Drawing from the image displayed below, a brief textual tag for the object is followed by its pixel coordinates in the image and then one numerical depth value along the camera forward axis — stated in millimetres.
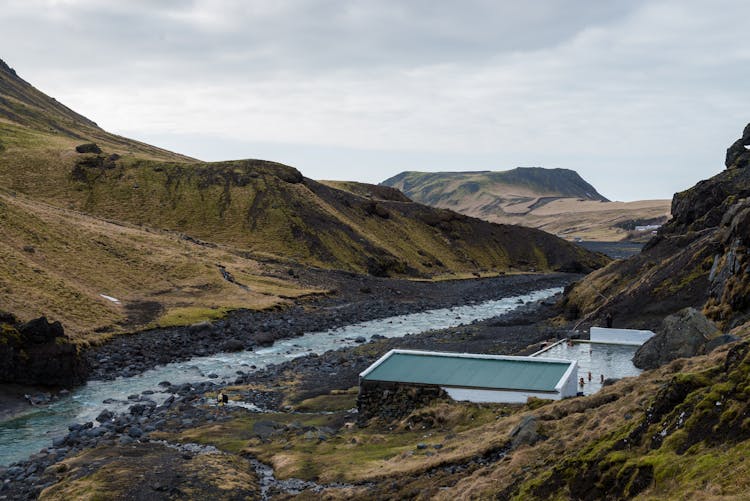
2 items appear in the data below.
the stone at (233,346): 66500
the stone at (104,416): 41344
